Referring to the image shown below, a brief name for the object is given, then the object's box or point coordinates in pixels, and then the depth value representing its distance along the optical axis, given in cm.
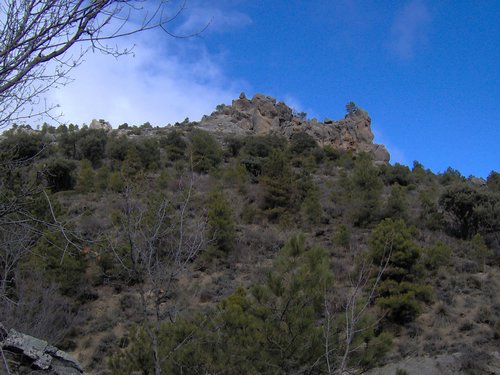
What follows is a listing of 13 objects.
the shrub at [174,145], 3291
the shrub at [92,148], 3243
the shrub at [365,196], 2180
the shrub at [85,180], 2509
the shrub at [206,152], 2933
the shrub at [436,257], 1723
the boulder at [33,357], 814
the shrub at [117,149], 3088
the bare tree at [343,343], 809
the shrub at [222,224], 1890
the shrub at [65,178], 2633
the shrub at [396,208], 2134
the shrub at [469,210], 2089
